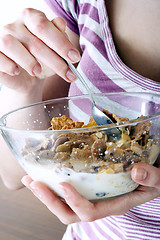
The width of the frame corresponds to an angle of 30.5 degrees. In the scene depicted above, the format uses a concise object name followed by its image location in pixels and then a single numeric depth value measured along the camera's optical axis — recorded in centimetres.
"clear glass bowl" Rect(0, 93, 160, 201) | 38
